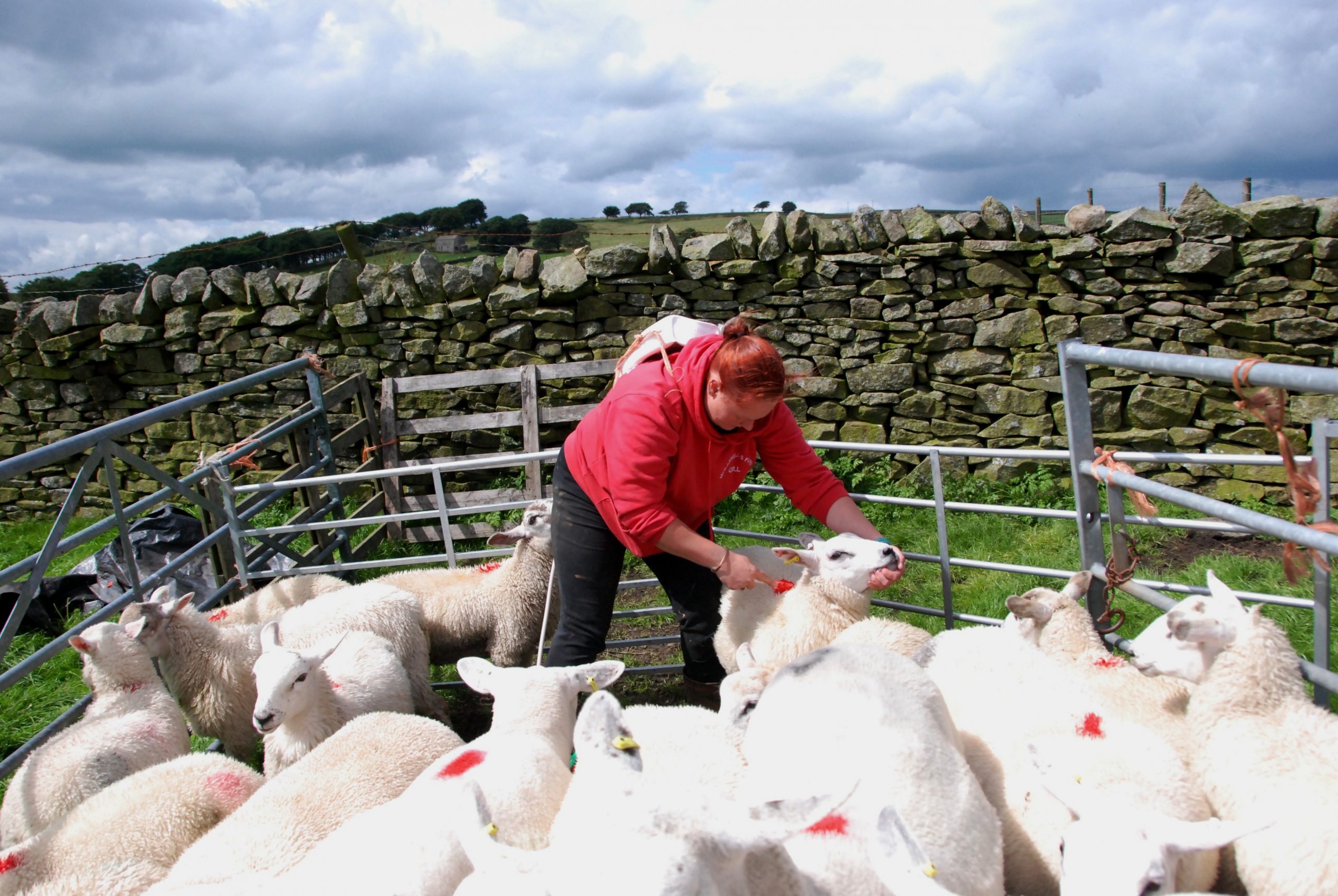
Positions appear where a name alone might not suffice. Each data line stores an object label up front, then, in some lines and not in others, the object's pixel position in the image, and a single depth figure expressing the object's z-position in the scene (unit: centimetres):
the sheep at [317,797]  203
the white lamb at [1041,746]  188
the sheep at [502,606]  406
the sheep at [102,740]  270
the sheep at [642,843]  129
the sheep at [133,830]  217
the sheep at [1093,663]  230
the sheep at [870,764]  169
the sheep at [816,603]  302
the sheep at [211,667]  332
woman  261
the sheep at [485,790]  170
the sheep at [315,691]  270
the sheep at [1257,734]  168
